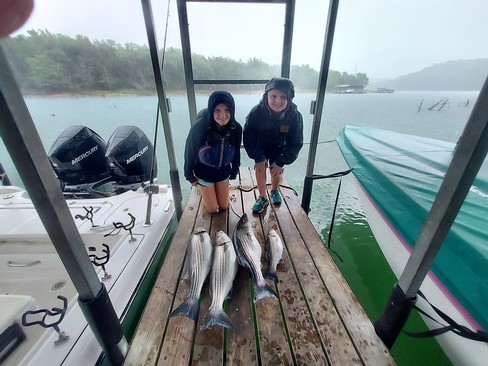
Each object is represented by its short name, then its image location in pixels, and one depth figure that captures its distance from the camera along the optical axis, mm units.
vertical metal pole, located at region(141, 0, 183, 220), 1865
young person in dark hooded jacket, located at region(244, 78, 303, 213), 2275
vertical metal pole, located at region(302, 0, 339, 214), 2107
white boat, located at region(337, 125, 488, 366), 1216
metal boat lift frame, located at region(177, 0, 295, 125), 2609
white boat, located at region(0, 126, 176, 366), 1165
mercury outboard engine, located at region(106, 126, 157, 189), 2771
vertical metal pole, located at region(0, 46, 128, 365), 616
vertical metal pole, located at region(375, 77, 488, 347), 749
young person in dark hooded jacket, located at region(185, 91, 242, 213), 2137
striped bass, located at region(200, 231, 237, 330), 1276
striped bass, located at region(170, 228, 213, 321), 1337
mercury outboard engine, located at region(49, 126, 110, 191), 2713
